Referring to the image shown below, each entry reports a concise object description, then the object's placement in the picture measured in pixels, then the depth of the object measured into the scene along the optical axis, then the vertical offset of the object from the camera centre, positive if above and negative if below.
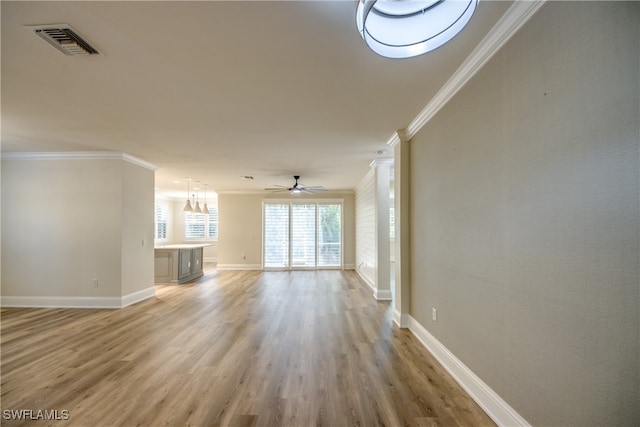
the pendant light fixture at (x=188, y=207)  7.20 +0.42
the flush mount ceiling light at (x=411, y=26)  1.30 +0.97
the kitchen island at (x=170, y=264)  6.60 -1.00
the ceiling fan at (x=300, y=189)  6.32 +0.80
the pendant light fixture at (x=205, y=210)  8.15 +0.41
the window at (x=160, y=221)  9.98 +0.09
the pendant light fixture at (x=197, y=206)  7.62 +0.49
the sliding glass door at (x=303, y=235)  8.73 -0.39
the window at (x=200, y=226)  11.20 -0.11
